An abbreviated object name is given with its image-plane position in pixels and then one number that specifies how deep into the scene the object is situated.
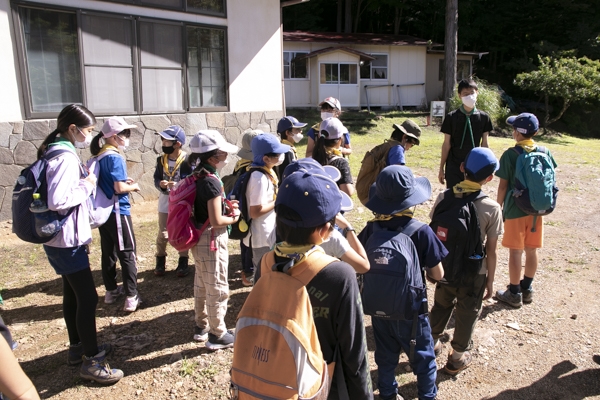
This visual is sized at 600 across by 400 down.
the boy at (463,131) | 4.95
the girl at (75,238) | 2.76
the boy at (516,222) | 4.01
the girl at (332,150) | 4.22
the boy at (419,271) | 2.52
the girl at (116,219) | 3.86
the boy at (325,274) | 1.71
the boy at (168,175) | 4.62
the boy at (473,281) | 3.00
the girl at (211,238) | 3.18
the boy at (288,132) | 4.86
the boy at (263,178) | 3.44
